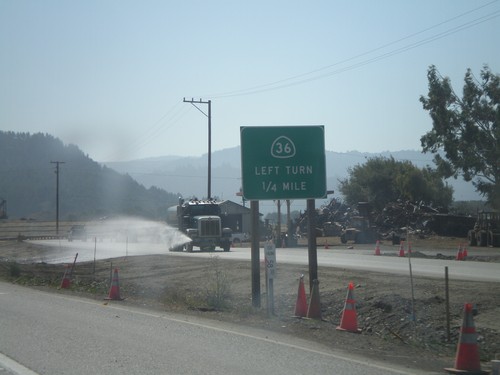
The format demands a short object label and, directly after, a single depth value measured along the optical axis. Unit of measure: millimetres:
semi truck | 46688
